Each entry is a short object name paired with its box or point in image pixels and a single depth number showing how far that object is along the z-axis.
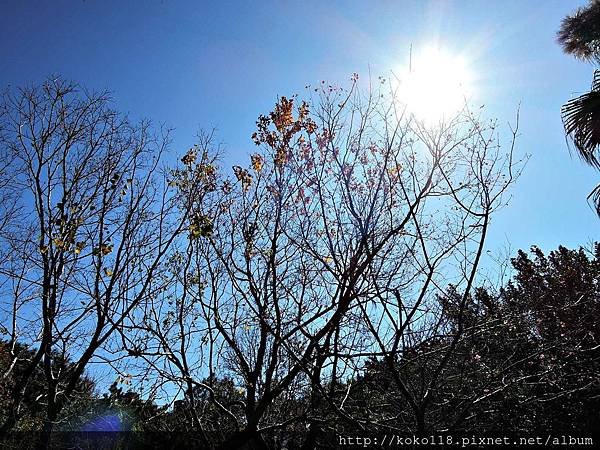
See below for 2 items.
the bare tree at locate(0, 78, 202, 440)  6.16
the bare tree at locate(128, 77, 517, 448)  4.97
